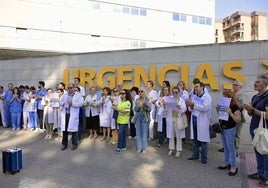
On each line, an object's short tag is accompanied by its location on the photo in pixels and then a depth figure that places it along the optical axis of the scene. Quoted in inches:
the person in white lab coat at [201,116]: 176.5
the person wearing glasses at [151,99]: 241.6
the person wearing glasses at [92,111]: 256.8
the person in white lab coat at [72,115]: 221.9
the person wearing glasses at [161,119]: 220.1
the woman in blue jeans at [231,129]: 157.7
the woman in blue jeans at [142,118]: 207.7
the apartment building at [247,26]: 2196.0
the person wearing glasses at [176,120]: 198.2
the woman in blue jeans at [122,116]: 214.3
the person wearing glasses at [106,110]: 250.0
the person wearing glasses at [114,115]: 236.5
